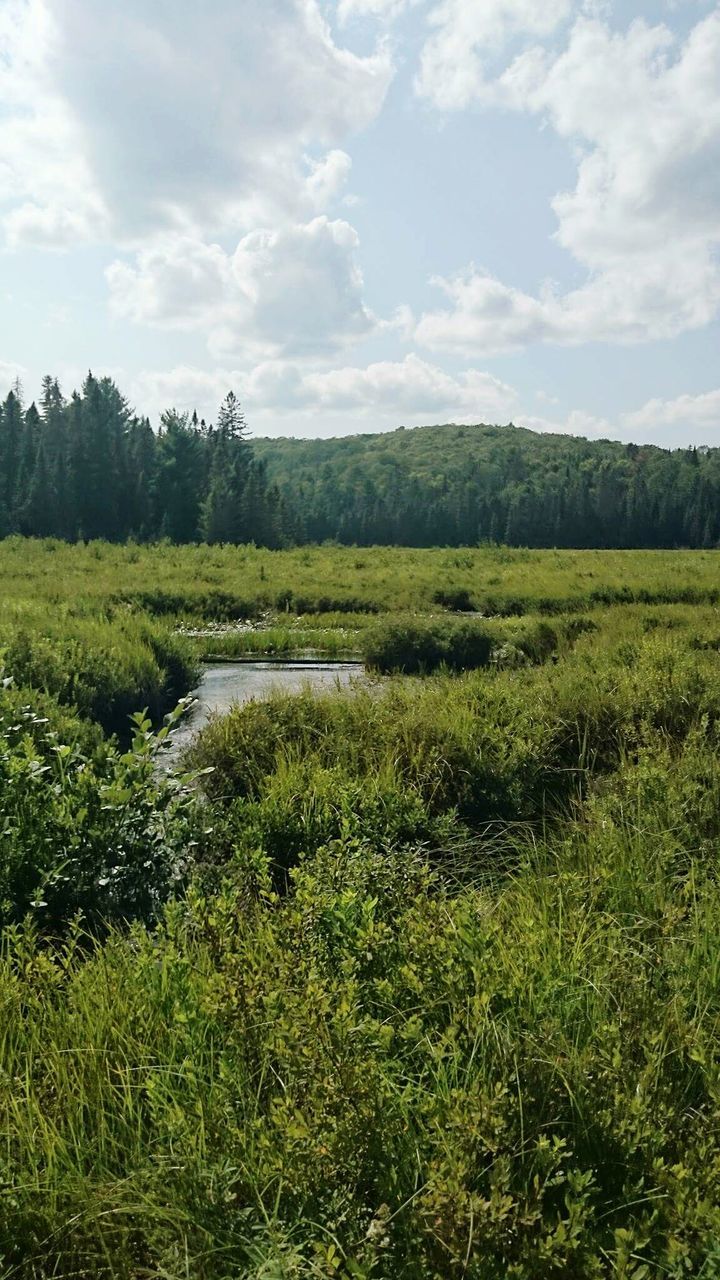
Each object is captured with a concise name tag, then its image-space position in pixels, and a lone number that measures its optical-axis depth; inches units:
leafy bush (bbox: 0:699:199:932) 207.3
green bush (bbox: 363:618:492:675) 732.7
